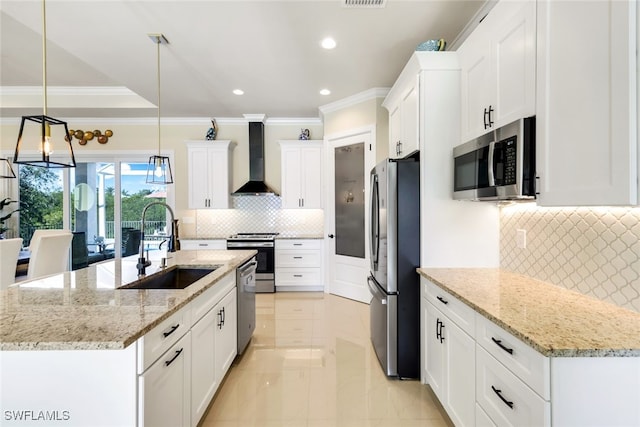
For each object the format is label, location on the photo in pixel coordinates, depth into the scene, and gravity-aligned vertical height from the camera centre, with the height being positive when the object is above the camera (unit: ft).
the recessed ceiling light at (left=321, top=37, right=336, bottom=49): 9.37 +5.27
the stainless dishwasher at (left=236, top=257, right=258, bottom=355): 8.67 -2.72
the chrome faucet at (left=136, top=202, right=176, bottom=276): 6.93 -1.17
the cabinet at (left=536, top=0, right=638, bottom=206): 3.44 +1.37
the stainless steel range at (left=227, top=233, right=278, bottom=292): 16.01 -2.34
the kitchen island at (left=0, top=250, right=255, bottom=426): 3.64 -1.85
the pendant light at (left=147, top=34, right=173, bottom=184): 9.14 +5.24
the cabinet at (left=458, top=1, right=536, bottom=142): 5.03 +2.72
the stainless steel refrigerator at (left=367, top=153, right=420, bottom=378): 7.72 -1.45
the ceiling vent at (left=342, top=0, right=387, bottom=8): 7.66 +5.26
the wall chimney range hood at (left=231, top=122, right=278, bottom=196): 17.39 +3.27
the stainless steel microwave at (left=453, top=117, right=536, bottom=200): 4.88 +0.84
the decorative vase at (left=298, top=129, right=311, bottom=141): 17.19 +4.29
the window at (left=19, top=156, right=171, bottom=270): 17.60 +0.53
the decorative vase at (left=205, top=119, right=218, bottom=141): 17.42 +4.56
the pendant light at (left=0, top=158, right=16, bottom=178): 17.28 +2.45
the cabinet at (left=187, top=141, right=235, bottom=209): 16.94 +2.09
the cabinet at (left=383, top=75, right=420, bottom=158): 8.10 +2.80
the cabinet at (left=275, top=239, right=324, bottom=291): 16.20 -2.80
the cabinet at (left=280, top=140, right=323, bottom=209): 16.67 +2.08
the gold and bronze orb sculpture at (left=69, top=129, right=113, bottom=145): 17.29 +4.36
